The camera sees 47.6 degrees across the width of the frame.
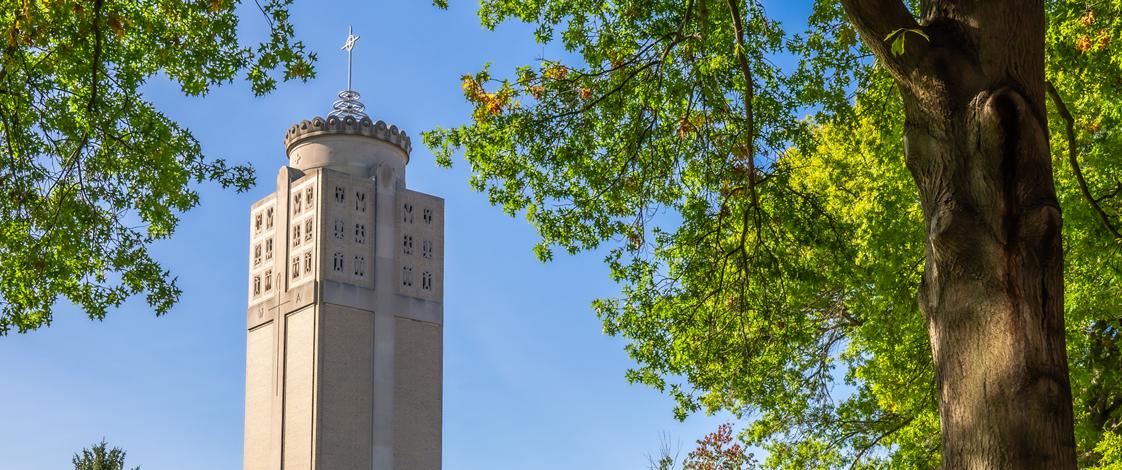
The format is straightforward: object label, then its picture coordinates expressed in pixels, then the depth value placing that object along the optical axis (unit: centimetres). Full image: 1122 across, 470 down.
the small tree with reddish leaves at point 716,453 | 2936
